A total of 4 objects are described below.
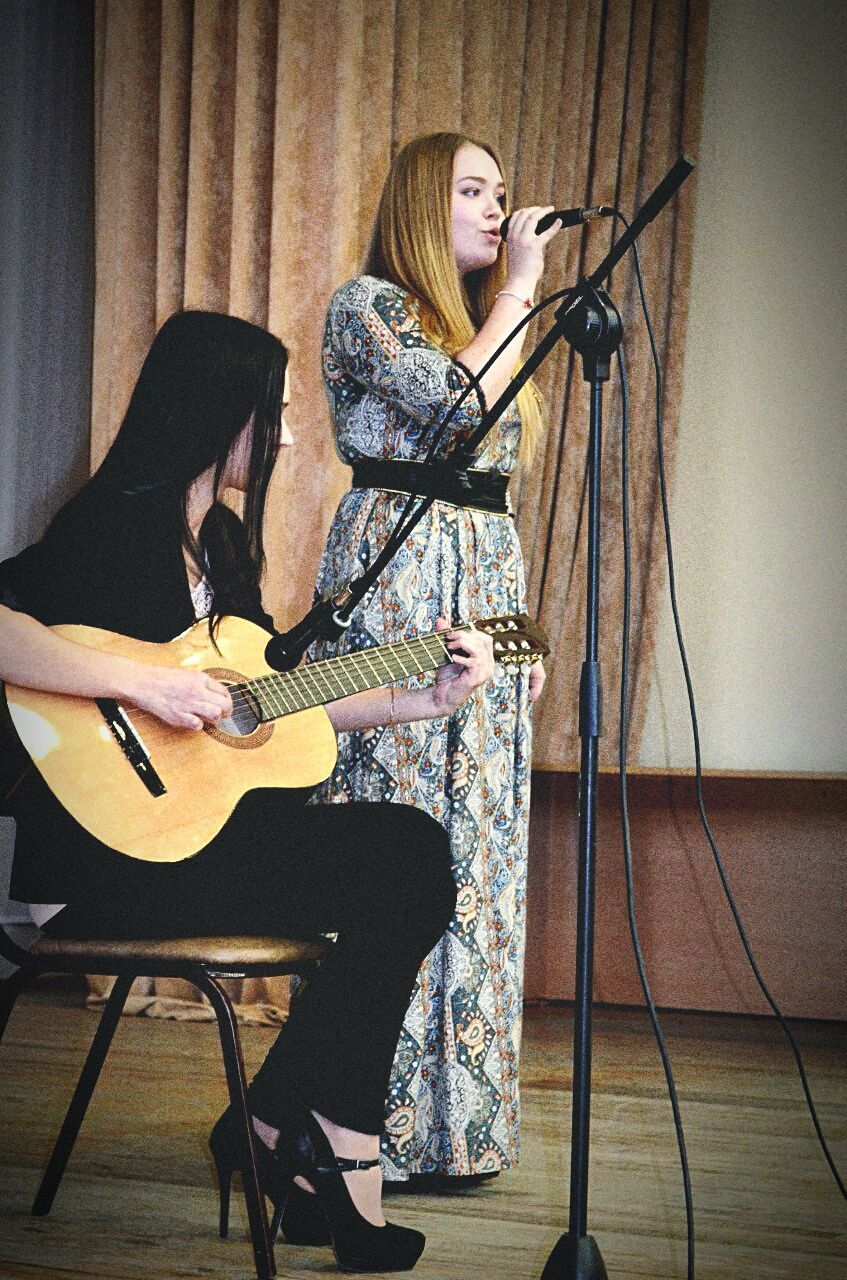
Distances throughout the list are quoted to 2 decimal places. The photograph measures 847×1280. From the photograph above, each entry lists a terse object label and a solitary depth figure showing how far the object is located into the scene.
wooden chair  5.47
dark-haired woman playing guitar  5.52
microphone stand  5.18
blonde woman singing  6.01
